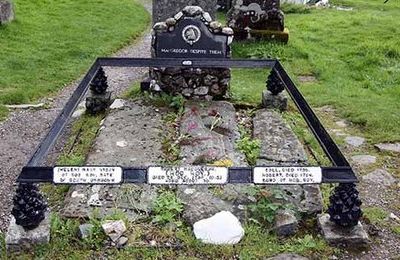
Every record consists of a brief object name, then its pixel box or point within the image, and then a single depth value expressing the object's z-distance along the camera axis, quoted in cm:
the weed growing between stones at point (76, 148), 539
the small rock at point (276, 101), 768
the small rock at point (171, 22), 740
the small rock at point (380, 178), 594
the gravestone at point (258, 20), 1180
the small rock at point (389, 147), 677
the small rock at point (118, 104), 730
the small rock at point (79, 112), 763
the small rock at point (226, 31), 740
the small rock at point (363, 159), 641
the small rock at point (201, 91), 769
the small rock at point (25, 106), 817
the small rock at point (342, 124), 772
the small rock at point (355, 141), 700
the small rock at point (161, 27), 741
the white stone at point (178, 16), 736
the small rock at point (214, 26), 739
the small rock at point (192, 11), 734
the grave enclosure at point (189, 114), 416
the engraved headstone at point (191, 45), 738
